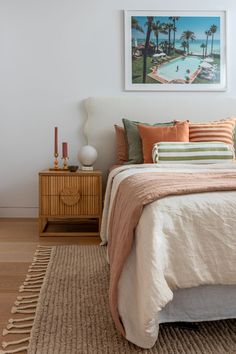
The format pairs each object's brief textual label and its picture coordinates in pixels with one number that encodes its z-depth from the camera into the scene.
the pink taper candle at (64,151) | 3.15
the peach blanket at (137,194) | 1.33
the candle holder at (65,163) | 3.15
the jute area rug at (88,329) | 1.30
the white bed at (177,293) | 1.26
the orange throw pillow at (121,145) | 3.24
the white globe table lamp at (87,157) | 3.13
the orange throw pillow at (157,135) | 2.96
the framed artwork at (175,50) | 3.52
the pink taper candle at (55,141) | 3.22
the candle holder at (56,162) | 3.16
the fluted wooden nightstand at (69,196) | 2.92
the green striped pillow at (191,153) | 2.76
